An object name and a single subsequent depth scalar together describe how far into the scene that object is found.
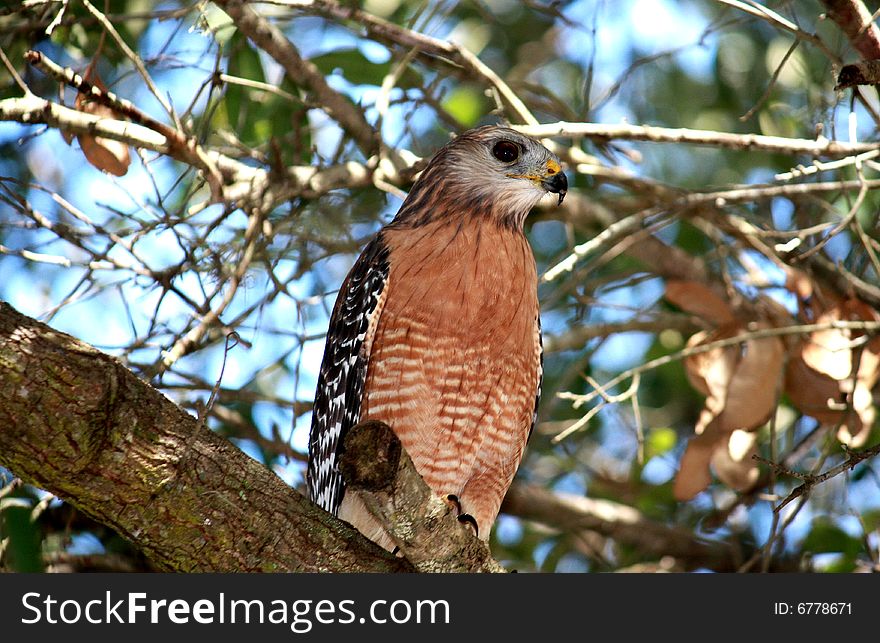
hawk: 9.02
